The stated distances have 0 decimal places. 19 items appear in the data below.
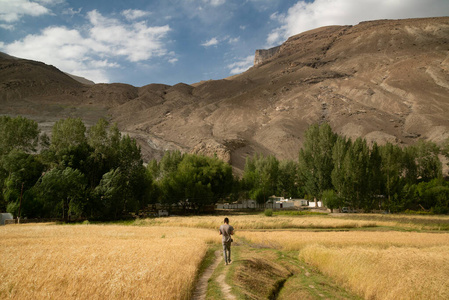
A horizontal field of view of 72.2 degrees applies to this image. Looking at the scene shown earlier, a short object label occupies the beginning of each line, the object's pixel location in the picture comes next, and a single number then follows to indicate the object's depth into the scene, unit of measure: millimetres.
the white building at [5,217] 43938
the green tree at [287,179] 99688
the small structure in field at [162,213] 63053
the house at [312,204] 81694
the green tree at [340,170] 63438
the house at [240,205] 93000
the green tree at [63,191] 44031
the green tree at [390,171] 65312
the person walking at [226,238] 14188
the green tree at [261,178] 82688
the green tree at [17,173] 46719
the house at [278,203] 89250
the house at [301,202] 92438
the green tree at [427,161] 82375
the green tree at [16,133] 57906
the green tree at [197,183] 66625
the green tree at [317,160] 69875
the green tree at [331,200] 62875
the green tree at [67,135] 55344
